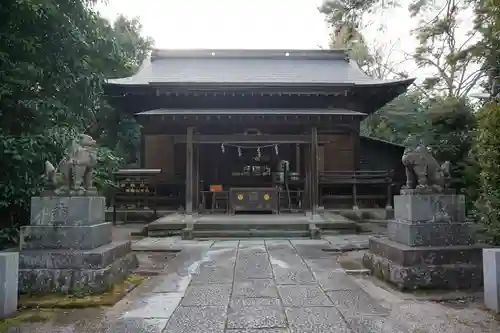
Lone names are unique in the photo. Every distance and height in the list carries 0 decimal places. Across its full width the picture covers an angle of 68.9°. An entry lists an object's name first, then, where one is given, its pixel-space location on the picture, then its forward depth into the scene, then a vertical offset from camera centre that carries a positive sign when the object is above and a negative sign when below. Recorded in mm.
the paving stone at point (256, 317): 3287 -1242
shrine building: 11156 +1520
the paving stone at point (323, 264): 5516 -1245
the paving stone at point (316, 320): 3184 -1242
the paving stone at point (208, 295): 3932 -1249
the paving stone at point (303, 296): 3900 -1243
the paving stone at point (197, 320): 3193 -1248
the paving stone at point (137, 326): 3199 -1259
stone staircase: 8984 -1038
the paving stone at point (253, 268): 5097 -1246
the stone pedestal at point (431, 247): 4316 -747
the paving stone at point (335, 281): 4516 -1242
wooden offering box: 10852 -370
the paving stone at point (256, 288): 4219 -1243
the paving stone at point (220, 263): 5770 -1256
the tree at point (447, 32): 7660 +3871
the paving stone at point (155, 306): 3592 -1263
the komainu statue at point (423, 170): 4800 +220
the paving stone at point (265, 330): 3139 -1243
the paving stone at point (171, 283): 4508 -1268
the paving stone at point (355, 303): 3607 -1237
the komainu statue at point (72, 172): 4559 +181
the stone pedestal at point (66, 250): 4176 -766
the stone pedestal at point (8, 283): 3498 -941
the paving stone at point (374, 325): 3150 -1237
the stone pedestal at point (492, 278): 3573 -915
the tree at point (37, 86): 5398 +1706
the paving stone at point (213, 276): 4840 -1254
